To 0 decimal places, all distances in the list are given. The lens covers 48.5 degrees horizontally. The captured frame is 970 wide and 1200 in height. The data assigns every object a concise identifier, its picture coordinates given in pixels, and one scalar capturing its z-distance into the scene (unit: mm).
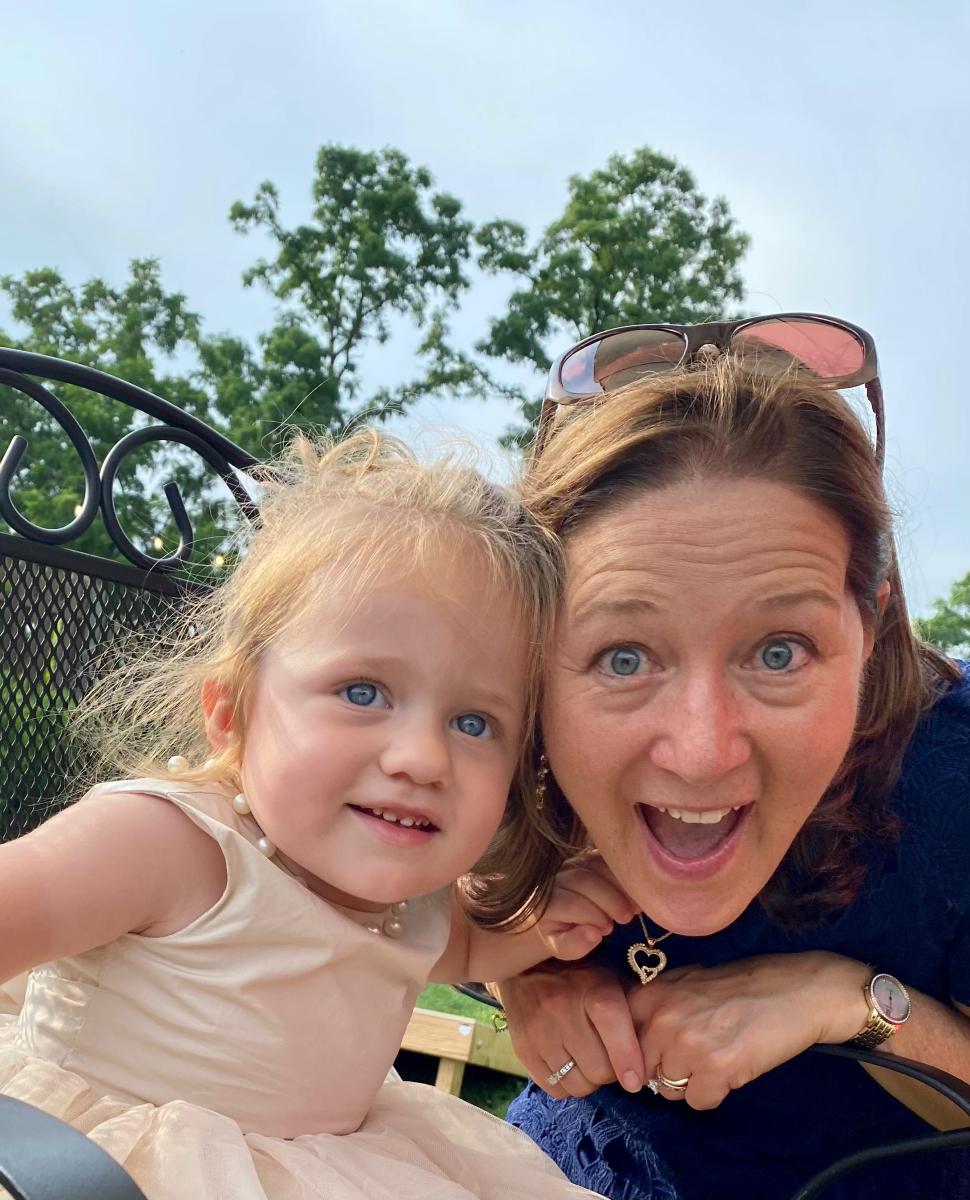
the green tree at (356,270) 12625
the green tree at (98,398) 10094
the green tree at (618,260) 12938
